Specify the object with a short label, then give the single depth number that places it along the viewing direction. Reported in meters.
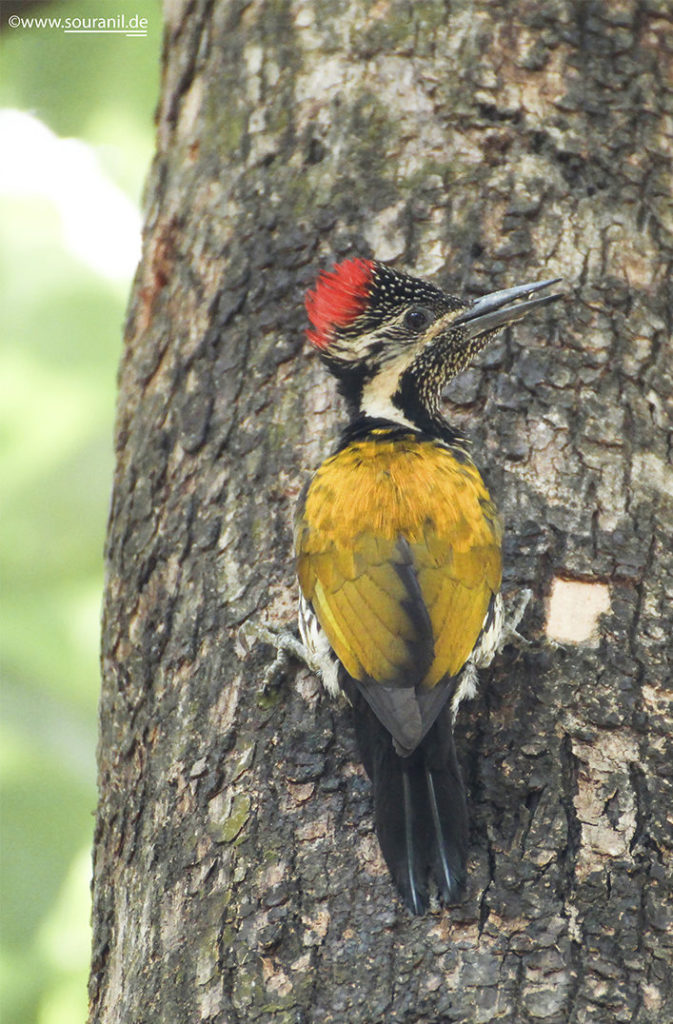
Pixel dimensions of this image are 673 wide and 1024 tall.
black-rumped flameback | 5.57
